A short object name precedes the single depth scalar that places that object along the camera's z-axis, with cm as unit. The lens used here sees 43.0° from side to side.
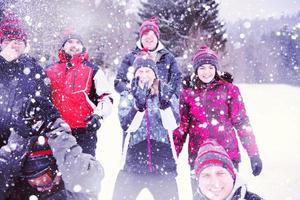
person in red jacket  414
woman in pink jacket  368
